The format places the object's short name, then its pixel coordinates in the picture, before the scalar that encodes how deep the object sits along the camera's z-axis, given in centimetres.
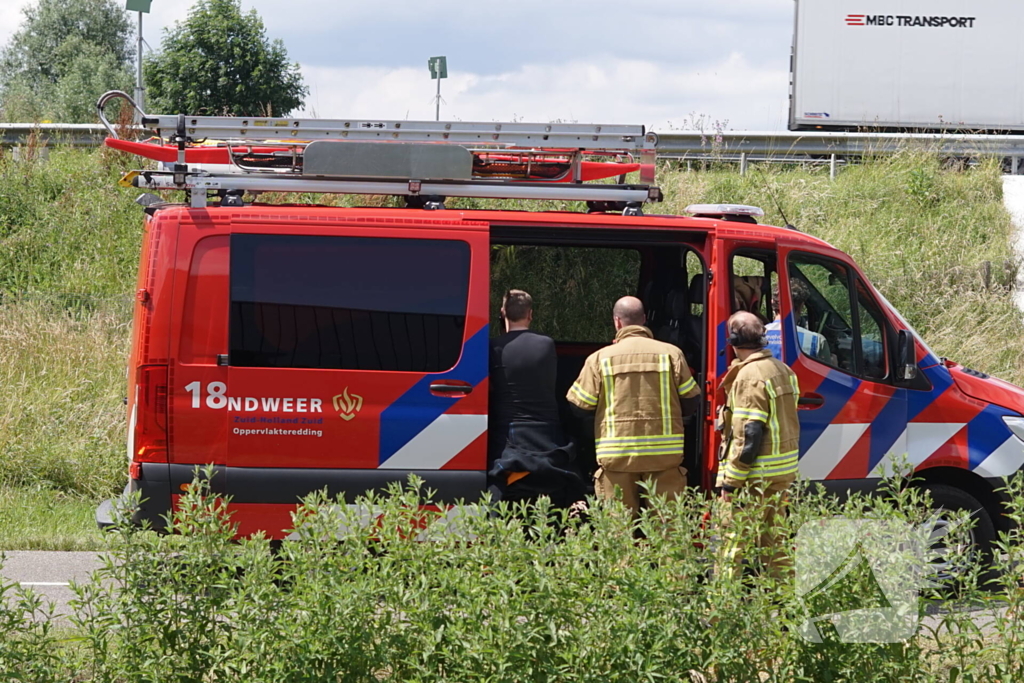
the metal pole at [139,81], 1987
